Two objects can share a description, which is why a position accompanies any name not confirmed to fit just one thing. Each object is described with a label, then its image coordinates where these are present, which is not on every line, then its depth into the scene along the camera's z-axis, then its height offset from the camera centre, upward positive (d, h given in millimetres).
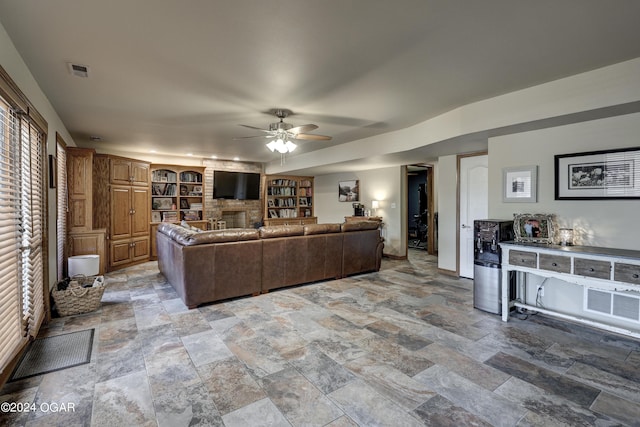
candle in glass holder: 3174 -262
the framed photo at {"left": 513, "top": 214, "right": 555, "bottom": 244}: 3321 -185
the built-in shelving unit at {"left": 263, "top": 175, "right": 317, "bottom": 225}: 8922 +348
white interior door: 4833 +187
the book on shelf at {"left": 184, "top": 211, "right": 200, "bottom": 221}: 7602 -122
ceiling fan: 4000 +1064
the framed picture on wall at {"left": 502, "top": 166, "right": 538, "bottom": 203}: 3545 +327
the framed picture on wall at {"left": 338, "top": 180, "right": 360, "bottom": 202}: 7866 +537
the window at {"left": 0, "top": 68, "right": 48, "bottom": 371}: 2155 -70
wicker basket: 3402 -994
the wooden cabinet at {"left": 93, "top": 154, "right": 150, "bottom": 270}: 5596 +102
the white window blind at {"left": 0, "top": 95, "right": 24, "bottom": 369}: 2115 -209
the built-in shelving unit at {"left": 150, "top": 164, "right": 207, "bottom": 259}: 7270 +408
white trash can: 4461 -797
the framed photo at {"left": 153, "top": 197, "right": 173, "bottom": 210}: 7320 +221
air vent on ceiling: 2707 +1296
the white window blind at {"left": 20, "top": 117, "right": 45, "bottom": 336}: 2631 -116
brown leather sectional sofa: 3693 -644
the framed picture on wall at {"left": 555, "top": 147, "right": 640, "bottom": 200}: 2875 +367
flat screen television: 8047 +711
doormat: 2312 -1199
